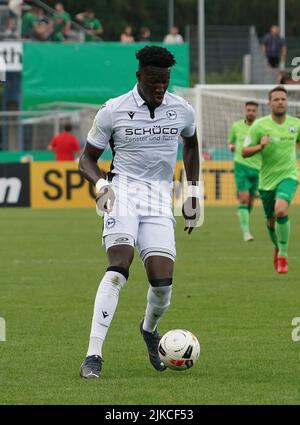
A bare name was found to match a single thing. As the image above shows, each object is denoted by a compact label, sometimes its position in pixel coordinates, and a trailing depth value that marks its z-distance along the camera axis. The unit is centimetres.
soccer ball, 844
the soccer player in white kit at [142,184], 830
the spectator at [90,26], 4197
